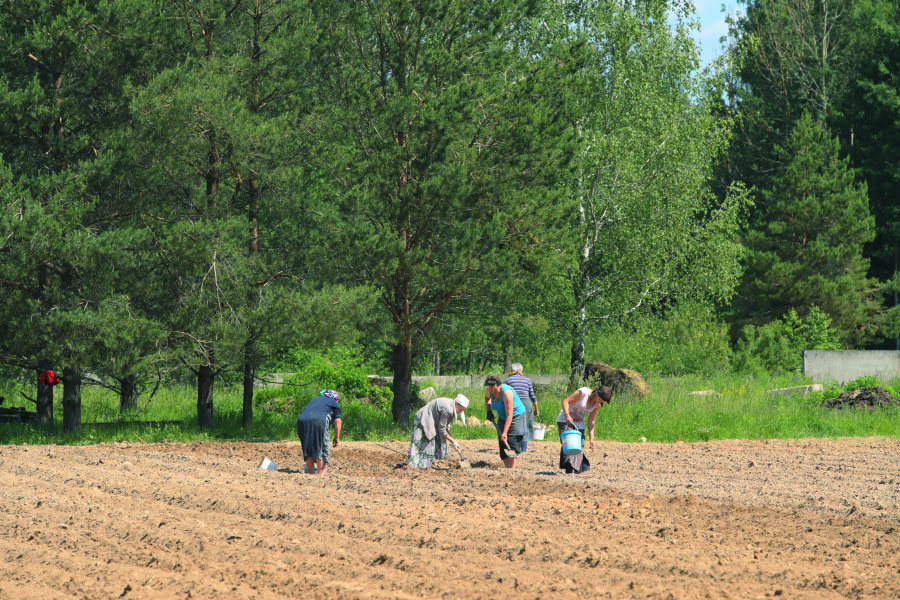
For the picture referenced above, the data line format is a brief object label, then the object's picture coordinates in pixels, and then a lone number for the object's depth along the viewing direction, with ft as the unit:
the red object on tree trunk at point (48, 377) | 64.18
